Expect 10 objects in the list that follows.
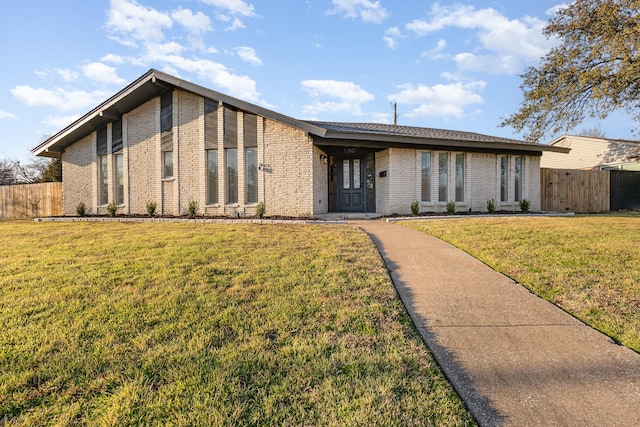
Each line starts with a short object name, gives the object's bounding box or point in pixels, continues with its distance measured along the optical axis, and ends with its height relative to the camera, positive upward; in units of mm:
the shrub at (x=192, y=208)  11438 +89
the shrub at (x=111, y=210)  12074 +32
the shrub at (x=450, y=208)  11750 +46
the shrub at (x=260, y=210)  10557 +4
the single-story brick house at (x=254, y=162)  11047 +1862
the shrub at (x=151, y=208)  11727 +98
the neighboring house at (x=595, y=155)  18078 +3371
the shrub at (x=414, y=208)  11375 +51
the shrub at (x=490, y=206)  12320 +119
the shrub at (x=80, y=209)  12211 +77
